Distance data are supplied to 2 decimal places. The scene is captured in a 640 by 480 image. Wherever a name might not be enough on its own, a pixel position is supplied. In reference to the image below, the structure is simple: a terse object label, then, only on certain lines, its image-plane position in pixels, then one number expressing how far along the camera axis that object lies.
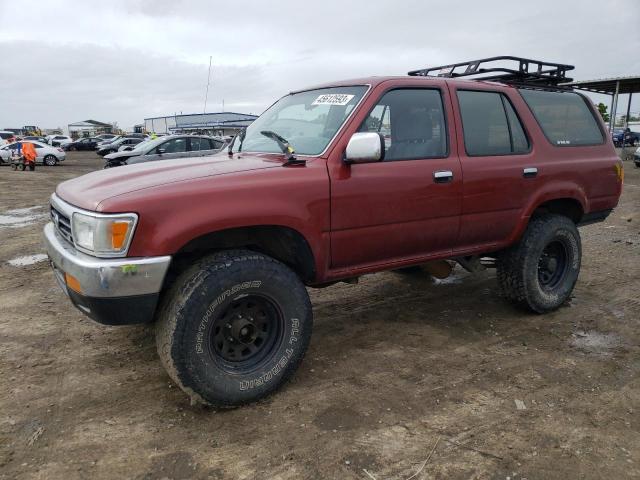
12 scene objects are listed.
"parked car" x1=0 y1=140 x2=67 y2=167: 25.41
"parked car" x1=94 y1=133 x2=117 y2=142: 45.72
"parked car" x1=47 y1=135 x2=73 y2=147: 41.69
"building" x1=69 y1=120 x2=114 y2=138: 77.19
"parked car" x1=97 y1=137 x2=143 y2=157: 27.22
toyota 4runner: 2.68
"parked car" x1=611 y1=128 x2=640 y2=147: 37.13
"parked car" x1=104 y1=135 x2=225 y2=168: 14.13
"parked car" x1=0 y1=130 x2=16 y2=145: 33.55
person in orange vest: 21.98
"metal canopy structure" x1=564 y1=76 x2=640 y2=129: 28.12
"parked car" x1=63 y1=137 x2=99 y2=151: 42.88
